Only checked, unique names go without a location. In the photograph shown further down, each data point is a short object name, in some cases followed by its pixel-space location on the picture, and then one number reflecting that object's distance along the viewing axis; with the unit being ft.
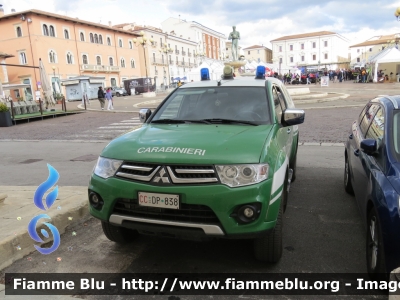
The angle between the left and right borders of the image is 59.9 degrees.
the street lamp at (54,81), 163.32
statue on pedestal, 105.70
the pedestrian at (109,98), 81.46
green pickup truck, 9.23
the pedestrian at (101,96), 83.27
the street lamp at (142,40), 121.21
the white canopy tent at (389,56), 107.82
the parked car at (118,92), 173.78
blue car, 8.41
